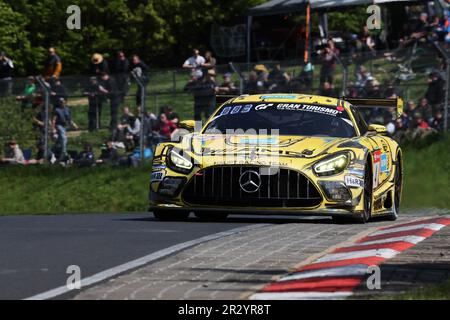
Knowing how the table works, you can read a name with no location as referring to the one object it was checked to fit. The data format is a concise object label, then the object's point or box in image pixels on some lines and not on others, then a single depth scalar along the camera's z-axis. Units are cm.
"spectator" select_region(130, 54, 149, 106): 2562
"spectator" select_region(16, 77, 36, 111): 2620
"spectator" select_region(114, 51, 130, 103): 2594
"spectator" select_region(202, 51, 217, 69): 2927
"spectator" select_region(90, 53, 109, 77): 2922
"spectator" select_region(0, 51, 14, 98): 2966
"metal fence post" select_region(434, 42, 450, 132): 2470
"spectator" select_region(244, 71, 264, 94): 2555
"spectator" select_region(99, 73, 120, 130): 2586
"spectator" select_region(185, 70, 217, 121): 2559
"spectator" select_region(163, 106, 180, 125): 2563
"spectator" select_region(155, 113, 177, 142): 2550
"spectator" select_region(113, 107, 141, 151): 2561
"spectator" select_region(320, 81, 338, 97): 2525
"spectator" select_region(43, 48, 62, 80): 2989
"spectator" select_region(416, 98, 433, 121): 2484
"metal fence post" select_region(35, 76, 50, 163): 2600
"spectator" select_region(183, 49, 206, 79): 3053
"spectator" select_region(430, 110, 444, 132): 2500
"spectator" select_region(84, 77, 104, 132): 2591
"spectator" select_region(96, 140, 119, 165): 2591
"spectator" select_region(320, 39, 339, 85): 2522
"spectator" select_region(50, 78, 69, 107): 2603
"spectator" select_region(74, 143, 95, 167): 2602
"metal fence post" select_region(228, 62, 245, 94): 2544
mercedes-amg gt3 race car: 1472
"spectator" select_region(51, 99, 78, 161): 2591
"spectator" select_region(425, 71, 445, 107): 2489
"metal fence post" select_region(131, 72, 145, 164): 2558
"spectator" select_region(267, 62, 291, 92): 2556
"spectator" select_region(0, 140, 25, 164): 2627
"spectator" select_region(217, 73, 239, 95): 2559
